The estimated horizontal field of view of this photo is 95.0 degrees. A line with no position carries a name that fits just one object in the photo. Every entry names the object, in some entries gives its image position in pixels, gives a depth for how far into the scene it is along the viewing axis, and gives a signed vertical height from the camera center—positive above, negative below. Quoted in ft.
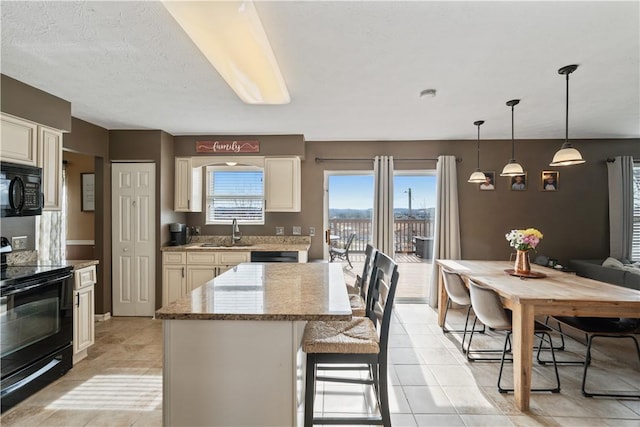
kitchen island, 4.62 -2.47
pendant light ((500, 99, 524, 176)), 9.82 +1.51
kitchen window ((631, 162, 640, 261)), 14.03 -0.12
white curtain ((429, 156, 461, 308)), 13.84 -0.24
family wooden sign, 13.41 +3.07
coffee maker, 13.08 -0.93
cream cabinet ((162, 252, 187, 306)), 12.34 -2.52
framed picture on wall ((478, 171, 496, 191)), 14.21 +1.55
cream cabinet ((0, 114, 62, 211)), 7.48 +1.74
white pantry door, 12.45 -1.06
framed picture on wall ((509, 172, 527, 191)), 14.17 +1.51
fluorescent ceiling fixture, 4.16 +2.87
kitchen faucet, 13.82 -0.94
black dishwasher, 12.47 -1.81
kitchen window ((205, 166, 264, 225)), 14.64 +0.97
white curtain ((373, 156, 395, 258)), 13.96 +0.37
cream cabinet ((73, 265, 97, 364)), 8.63 -3.01
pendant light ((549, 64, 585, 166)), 7.77 +1.55
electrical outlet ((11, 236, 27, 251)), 8.41 -0.87
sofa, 11.02 -2.31
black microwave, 7.13 +0.59
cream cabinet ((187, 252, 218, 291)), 12.35 -2.35
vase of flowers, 9.31 -0.97
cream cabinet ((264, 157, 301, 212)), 13.41 +1.44
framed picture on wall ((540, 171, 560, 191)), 14.06 +1.65
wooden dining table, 6.81 -2.17
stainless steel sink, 13.27 -1.49
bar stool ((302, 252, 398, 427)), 5.32 -2.42
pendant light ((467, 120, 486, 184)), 11.03 +1.41
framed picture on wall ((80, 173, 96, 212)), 13.78 +0.99
